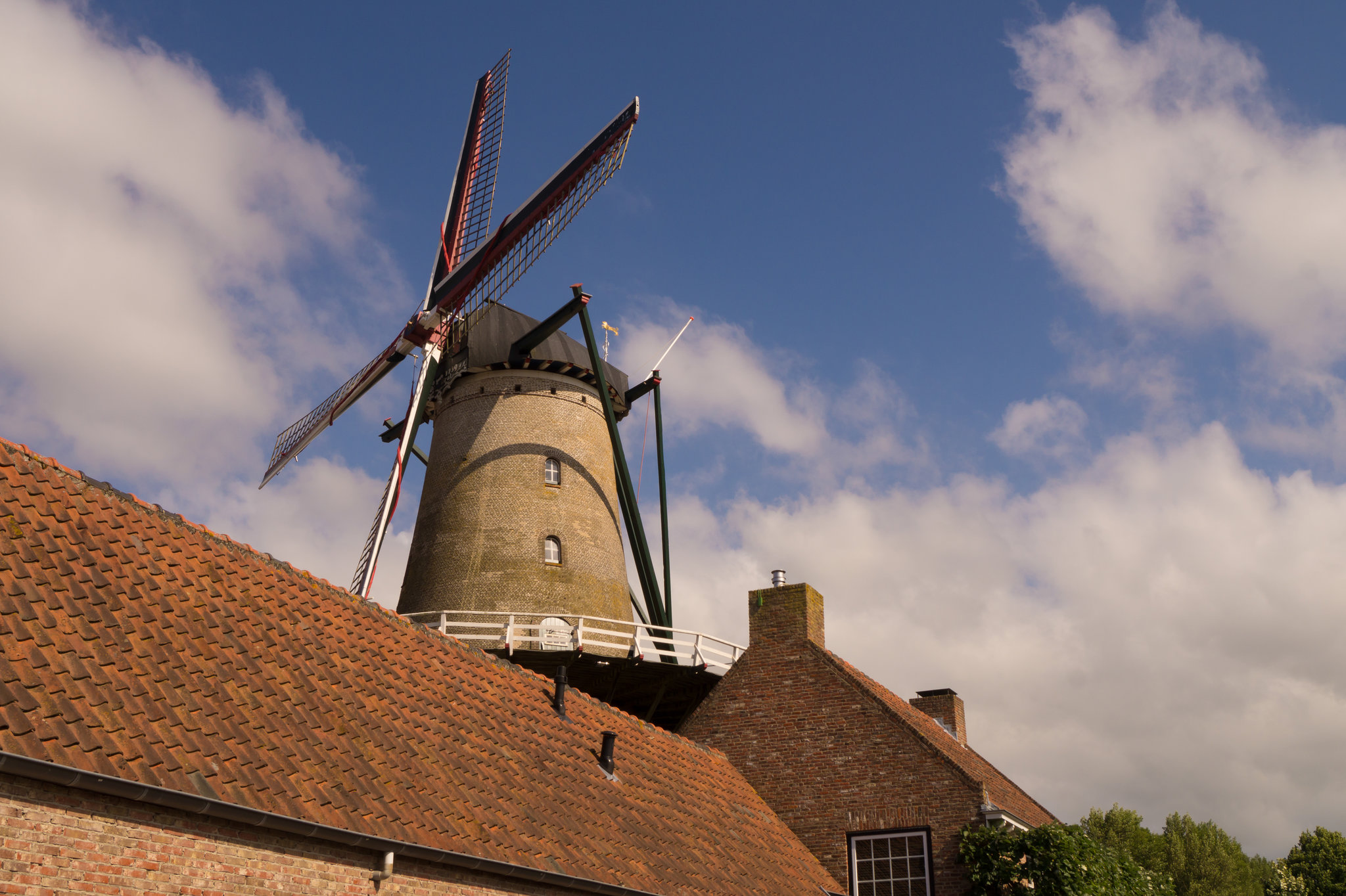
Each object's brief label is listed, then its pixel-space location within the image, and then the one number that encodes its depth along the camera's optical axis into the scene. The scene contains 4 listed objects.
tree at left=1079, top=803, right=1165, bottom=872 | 44.22
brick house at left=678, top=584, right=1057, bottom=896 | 14.22
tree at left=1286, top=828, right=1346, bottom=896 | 42.50
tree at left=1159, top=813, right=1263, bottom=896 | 42.88
